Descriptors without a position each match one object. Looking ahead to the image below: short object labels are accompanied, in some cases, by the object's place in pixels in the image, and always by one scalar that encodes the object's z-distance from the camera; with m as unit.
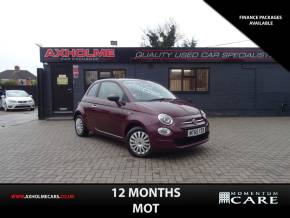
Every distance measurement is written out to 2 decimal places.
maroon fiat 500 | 4.33
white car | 15.07
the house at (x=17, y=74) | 55.20
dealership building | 11.16
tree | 34.85
